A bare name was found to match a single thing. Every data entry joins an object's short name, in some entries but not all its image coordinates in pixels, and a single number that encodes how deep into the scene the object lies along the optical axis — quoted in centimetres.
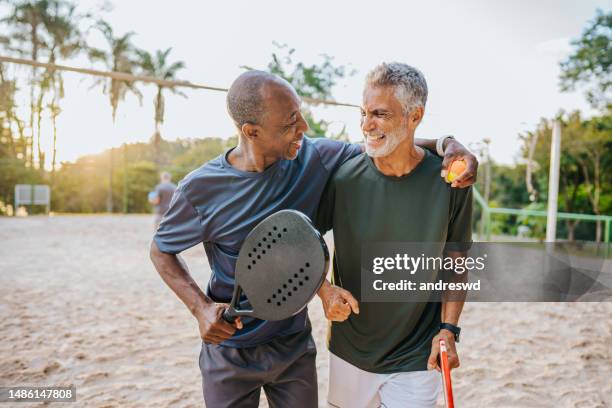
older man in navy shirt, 184
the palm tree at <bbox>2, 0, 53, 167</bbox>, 2753
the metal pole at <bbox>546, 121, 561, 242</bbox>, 748
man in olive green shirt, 202
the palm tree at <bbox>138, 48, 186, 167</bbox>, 2872
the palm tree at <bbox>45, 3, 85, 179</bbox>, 2758
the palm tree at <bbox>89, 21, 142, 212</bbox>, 2830
